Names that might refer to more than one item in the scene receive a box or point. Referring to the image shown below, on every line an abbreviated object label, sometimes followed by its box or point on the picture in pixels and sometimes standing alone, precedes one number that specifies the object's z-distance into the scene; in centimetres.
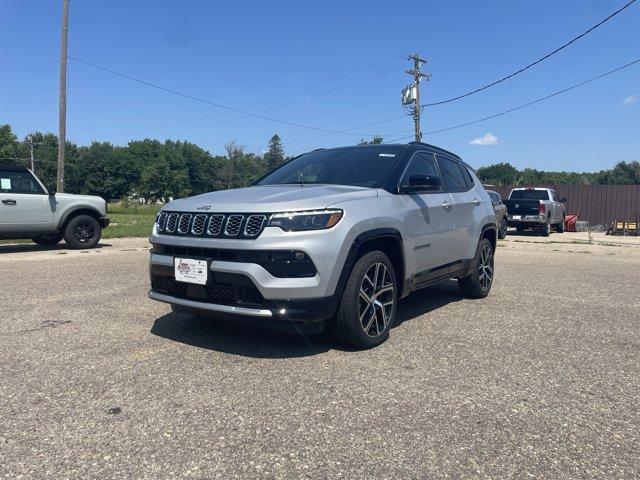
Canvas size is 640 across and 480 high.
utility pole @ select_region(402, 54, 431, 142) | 3312
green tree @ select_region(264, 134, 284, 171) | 12056
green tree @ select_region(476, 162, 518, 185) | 12438
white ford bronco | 997
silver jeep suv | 349
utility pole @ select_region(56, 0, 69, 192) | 1869
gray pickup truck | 1952
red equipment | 2412
